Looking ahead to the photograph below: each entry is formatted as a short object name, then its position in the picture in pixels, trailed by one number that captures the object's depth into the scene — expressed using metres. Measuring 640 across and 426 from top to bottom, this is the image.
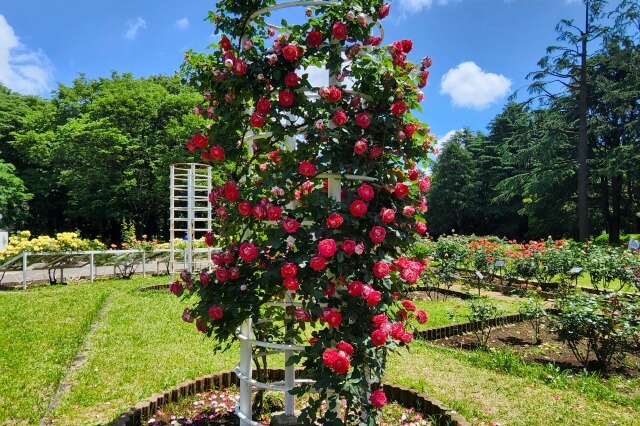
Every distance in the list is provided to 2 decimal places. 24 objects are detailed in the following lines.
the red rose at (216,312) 2.23
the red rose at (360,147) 2.19
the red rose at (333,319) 2.05
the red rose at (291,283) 2.03
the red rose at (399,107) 2.26
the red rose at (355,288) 2.08
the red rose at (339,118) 2.18
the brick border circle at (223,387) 2.83
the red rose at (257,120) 2.27
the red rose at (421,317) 2.47
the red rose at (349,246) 2.07
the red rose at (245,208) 2.22
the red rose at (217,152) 2.37
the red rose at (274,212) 2.13
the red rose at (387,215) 2.15
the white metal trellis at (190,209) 9.16
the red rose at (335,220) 2.05
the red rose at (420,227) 2.39
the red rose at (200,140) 2.44
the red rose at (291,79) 2.25
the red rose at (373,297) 2.04
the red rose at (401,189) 2.28
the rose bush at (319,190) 2.12
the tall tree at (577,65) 18.95
